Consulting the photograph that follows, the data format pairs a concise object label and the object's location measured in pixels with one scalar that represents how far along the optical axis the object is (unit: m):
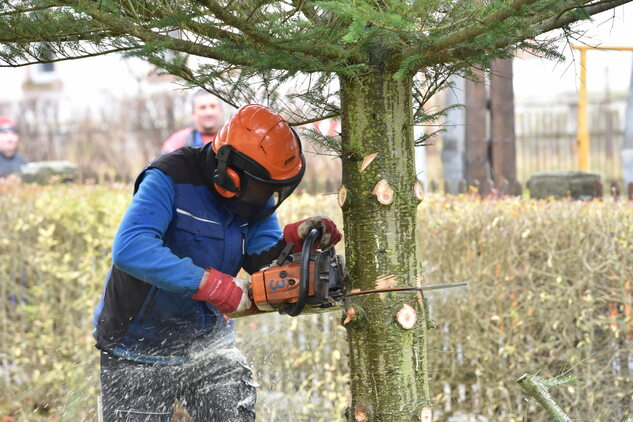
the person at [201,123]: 12.45
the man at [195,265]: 5.78
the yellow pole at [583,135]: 19.87
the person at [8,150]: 22.20
